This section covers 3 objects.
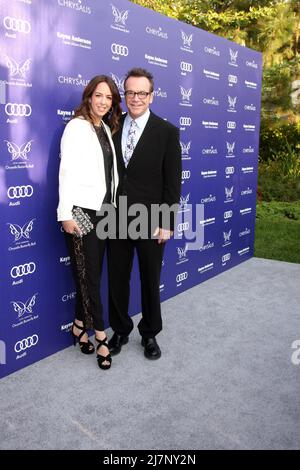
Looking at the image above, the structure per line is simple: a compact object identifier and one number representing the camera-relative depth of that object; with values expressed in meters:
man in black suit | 3.00
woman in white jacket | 2.83
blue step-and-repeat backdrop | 2.84
